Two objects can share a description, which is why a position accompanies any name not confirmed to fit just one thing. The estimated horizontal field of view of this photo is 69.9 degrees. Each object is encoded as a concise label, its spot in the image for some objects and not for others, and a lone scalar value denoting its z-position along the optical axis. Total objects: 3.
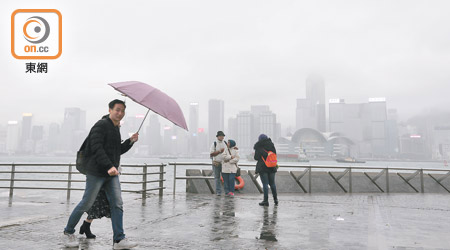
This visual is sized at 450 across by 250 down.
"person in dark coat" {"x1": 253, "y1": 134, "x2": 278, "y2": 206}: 8.45
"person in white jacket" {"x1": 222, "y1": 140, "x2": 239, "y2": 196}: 10.07
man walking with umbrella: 4.21
